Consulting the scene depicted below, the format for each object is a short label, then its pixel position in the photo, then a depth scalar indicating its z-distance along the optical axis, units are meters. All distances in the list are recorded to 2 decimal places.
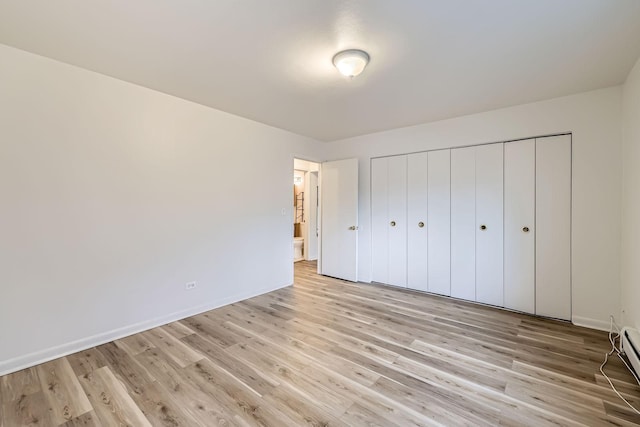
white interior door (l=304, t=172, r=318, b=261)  6.72
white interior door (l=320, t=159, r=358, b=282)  4.73
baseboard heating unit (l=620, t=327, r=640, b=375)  1.99
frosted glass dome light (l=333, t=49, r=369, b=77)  2.13
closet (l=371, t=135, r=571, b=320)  3.12
